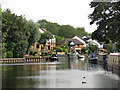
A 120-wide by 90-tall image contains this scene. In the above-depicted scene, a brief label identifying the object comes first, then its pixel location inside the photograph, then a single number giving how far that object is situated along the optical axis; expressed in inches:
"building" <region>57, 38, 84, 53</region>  7480.3
